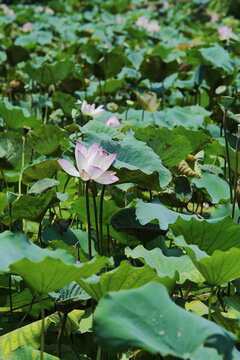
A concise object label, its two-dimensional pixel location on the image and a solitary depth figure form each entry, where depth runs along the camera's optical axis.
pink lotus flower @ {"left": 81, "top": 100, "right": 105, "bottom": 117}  5.74
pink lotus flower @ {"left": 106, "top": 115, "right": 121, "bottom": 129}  5.54
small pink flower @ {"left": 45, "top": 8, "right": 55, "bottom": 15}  21.36
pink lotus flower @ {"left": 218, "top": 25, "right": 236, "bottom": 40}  10.64
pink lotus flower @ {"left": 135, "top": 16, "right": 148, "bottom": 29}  17.24
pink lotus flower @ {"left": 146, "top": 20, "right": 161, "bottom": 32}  16.76
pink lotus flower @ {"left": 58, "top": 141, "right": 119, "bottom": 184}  4.67
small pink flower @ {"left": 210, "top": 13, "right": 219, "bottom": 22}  23.37
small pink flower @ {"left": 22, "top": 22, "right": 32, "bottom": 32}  15.95
